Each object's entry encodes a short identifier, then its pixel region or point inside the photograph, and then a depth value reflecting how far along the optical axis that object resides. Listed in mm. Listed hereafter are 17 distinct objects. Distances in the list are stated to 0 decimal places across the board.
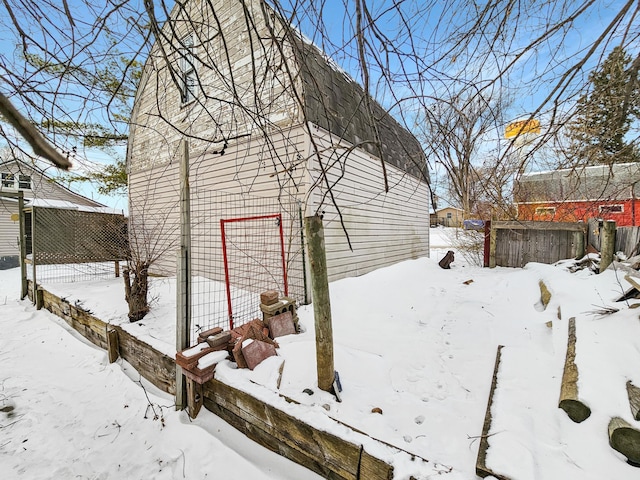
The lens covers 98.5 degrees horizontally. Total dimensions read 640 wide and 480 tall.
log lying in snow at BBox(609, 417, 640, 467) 1301
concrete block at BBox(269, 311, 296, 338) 3053
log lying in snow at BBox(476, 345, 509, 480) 1319
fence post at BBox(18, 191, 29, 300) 5836
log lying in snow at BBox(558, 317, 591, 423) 1579
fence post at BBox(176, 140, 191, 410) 2438
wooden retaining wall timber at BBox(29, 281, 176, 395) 2857
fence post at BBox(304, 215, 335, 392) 1998
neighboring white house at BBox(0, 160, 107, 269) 12797
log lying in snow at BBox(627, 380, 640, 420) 1412
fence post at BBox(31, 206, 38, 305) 5603
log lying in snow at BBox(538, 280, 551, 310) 3864
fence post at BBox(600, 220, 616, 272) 4359
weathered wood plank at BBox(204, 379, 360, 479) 1562
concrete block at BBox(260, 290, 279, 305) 3121
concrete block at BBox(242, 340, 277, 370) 2379
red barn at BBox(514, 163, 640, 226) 7338
